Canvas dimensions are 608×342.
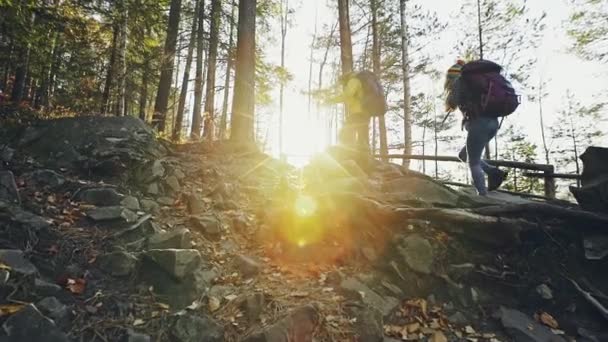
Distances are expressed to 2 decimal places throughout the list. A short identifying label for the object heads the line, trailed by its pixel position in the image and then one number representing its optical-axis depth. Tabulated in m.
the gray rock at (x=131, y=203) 4.37
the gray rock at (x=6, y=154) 4.80
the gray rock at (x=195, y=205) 4.85
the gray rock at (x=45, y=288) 2.76
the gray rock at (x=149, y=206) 4.57
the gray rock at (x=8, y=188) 3.75
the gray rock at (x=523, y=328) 3.02
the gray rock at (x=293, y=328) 2.70
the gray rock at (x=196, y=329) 2.69
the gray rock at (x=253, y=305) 2.99
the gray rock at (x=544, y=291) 3.41
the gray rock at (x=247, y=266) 3.70
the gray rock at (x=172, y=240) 3.70
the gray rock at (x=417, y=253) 3.64
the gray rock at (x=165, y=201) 4.95
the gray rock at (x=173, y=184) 5.34
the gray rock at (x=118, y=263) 3.25
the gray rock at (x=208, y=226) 4.37
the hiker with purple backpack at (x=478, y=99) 4.50
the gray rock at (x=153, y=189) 5.05
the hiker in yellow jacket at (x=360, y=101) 6.86
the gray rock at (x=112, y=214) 3.97
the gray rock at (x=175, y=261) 3.24
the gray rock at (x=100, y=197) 4.32
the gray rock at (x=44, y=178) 4.41
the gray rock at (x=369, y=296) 3.26
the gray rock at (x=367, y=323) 2.88
